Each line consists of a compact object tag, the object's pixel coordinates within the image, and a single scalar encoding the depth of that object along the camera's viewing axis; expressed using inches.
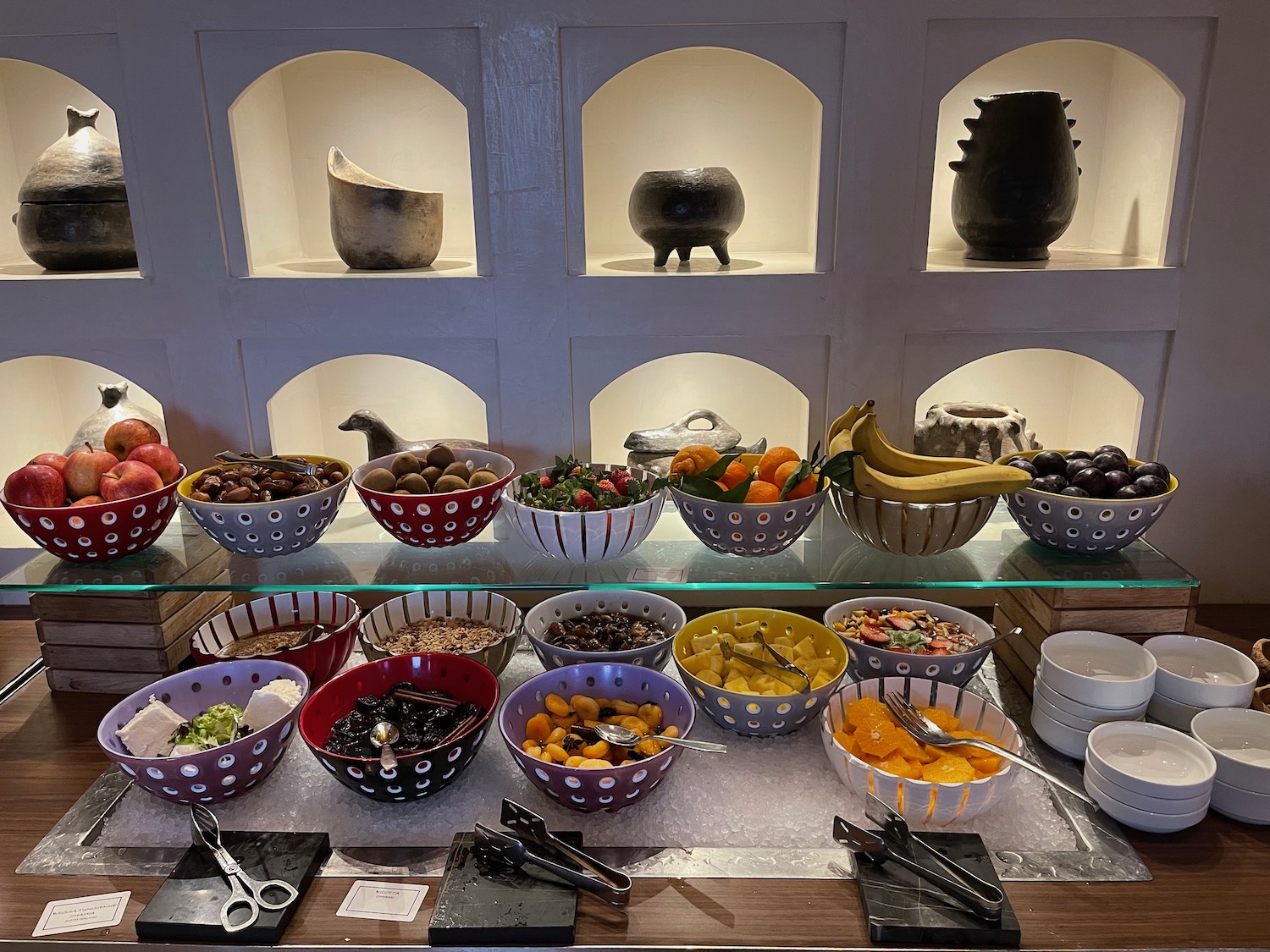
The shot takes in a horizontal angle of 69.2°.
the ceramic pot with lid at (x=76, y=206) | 66.3
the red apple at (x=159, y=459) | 55.2
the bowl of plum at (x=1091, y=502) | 49.4
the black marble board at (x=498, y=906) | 40.3
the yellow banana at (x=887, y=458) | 51.6
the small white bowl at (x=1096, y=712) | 49.4
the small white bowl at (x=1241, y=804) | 45.8
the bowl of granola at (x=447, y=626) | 55.7
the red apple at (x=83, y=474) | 52.8
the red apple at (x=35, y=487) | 50.9
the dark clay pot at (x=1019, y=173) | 62.8
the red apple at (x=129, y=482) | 51.9
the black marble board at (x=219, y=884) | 40.5
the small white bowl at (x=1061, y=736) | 50.2
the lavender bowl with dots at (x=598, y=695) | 44.6
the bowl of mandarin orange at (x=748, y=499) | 49.9
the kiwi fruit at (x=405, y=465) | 53.8
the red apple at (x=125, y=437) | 60.1
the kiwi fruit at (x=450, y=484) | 52.4
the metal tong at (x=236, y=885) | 41.5
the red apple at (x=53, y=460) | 53.7
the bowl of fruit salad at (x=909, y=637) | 52.8
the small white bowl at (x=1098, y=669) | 49.1
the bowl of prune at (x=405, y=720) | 45.6
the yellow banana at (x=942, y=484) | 47.9
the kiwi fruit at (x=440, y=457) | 54.9
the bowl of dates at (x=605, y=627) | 53.6
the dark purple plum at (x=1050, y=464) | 52.5
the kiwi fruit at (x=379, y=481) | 52.3
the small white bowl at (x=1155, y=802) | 44.9
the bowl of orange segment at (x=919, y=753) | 44.4
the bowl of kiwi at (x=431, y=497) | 51.8
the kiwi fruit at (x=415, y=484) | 52.3
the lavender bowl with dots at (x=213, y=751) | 45.4
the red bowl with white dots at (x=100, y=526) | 50.6
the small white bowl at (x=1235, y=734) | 47.9
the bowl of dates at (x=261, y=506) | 50.3
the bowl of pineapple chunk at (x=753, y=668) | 50.5
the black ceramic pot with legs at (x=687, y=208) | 65.4
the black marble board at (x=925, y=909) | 40.0
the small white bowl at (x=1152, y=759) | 44.8
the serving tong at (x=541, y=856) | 42.4
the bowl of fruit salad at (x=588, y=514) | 49.4
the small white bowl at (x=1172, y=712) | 50.5
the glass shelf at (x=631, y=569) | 49.5
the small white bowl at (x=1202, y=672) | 50.3
